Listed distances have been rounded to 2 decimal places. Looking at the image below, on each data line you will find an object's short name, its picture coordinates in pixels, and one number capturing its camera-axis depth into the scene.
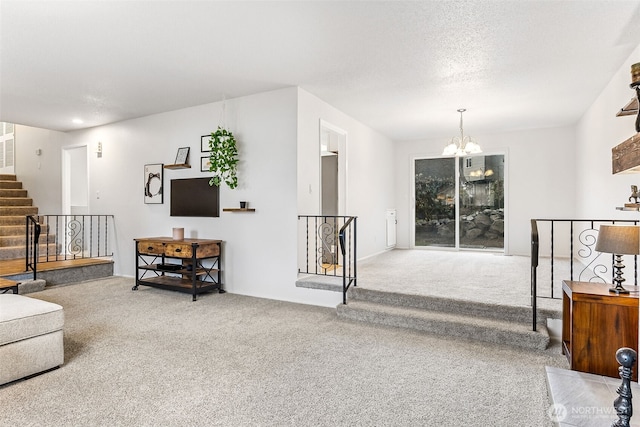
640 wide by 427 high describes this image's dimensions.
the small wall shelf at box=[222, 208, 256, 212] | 4.81
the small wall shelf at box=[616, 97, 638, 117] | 2.71
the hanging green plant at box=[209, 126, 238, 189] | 4.87
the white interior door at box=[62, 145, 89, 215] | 7.25
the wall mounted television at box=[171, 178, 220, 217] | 5.31
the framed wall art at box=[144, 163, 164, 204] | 5.86
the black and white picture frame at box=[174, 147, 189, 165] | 5.51
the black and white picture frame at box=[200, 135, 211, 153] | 5.33
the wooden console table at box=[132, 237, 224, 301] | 4.77
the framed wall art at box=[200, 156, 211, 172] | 5.36
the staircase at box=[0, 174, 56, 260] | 6.54
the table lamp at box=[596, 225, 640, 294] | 2.38
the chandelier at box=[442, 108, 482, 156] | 5.71
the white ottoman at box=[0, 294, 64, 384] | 2.45
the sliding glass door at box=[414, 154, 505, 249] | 7.62
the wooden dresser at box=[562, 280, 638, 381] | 2.37
